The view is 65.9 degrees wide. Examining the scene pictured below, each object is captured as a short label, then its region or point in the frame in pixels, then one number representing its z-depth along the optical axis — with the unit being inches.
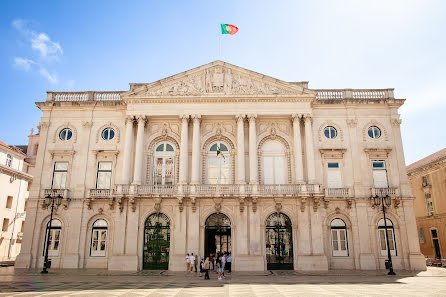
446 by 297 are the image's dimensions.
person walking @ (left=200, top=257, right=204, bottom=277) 863.7
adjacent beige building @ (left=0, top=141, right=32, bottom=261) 1475.1
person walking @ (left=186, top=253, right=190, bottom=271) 945.1
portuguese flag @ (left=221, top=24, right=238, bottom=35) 1141.1
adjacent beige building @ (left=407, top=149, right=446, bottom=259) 1325.0
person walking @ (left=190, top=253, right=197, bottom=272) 945.5
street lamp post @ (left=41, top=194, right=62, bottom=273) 926.7
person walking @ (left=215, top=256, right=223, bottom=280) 799.0
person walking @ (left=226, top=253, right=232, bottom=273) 981.7
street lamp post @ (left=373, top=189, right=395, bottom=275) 962.1
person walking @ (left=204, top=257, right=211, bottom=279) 802.2
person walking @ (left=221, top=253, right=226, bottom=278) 834.8
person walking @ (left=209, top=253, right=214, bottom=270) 983.7
